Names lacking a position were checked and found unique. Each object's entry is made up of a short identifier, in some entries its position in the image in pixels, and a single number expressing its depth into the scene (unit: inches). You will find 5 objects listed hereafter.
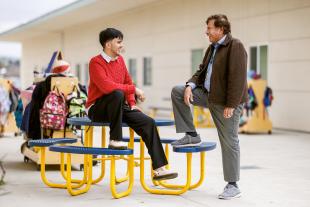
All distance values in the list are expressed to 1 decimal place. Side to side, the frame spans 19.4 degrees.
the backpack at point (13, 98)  765.1
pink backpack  458.5
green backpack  461.8
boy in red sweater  351.5
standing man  342.1
